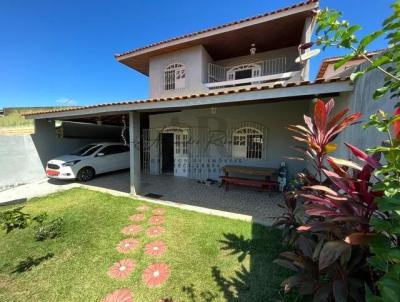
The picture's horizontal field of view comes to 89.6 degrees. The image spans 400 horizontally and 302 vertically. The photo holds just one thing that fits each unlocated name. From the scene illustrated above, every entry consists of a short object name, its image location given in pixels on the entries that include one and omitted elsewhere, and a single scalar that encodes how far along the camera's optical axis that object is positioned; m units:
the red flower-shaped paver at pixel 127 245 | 3.78
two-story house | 7.07
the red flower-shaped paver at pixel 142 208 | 5.60
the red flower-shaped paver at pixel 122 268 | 3.13
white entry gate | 9.89
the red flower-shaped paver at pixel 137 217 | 5.05
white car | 8.56
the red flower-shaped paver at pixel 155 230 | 4.31
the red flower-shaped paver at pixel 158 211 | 5.42
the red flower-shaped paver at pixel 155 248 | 3.67
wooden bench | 6.90
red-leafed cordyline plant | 1.59
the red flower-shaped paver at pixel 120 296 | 2.69
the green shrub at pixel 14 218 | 2.65
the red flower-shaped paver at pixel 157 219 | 4.88
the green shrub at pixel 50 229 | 4.24
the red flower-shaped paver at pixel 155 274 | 2.98
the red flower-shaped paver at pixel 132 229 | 4.41
